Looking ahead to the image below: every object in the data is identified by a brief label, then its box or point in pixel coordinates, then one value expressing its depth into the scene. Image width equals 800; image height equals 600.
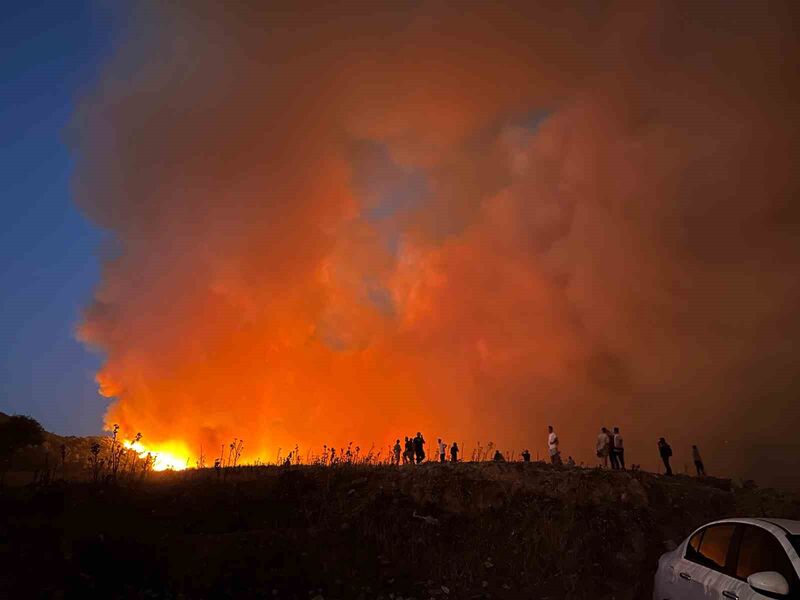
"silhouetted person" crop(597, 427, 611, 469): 25.56
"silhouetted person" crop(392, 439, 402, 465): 29.72
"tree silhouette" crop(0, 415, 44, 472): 37.84
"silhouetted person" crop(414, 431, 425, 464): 29.72
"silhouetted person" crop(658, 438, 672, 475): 26.73
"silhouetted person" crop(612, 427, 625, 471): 25.52
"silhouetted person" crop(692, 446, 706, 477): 28.00
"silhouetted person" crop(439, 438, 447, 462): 30.09
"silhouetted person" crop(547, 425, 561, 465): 26.33
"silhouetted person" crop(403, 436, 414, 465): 30.22
